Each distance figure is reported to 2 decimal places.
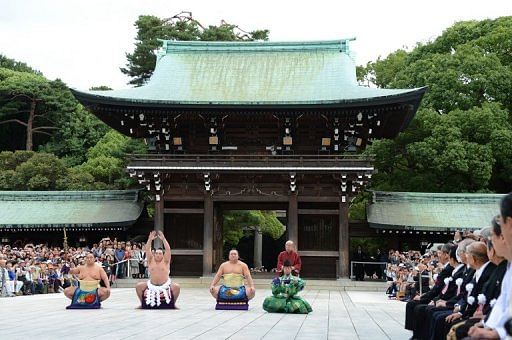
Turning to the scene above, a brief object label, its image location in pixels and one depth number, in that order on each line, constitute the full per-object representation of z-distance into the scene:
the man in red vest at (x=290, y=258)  15.38
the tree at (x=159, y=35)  51.38
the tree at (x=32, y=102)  52.06
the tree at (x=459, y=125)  37.00
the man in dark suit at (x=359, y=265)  29.16
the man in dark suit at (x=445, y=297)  8.67
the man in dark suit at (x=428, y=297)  9.61
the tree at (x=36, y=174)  42.25
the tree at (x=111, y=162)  42.78
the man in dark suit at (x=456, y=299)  8.05
